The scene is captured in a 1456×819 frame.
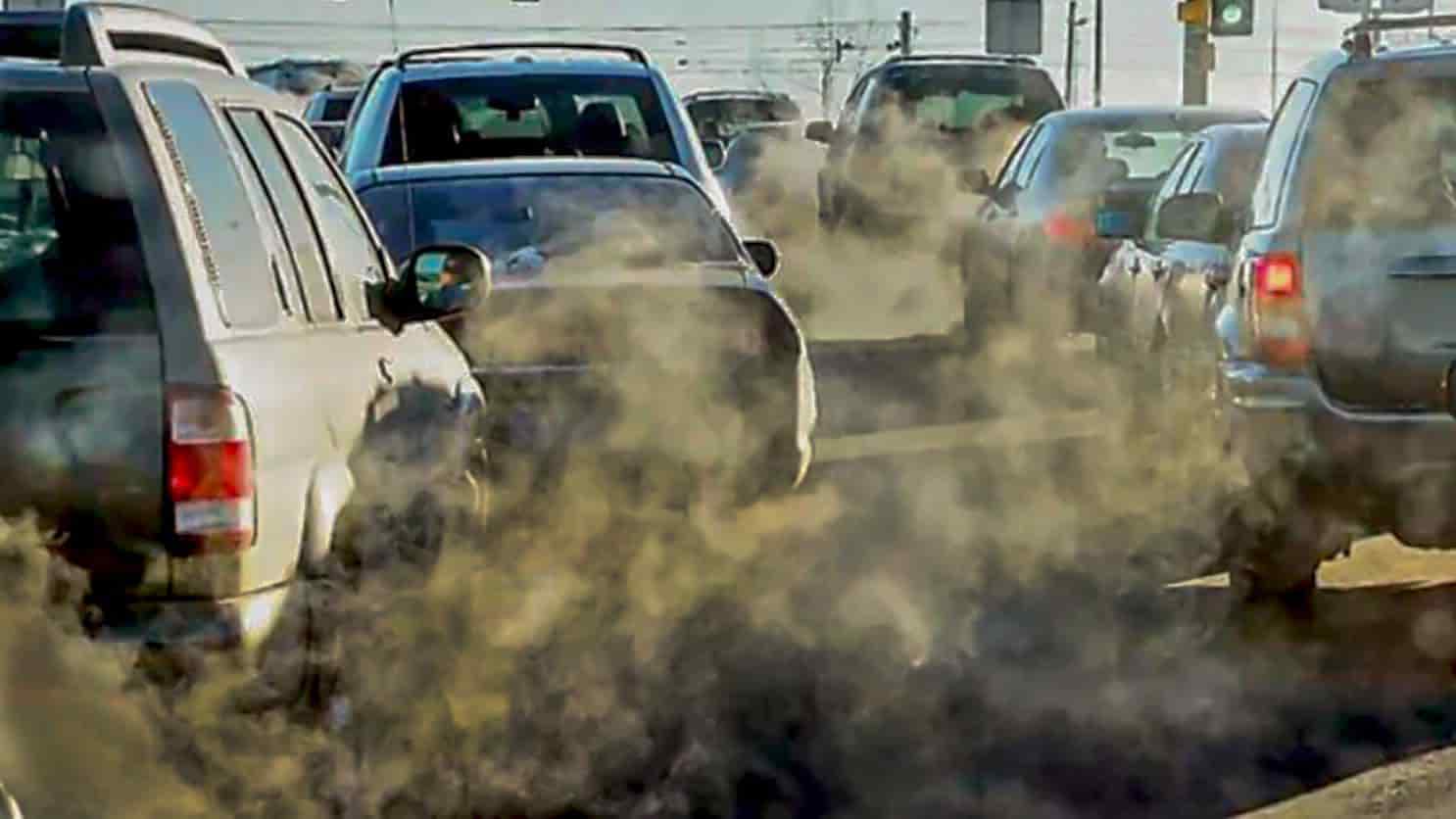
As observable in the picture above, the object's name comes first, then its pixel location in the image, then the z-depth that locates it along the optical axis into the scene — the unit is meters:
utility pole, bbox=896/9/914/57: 79.60
